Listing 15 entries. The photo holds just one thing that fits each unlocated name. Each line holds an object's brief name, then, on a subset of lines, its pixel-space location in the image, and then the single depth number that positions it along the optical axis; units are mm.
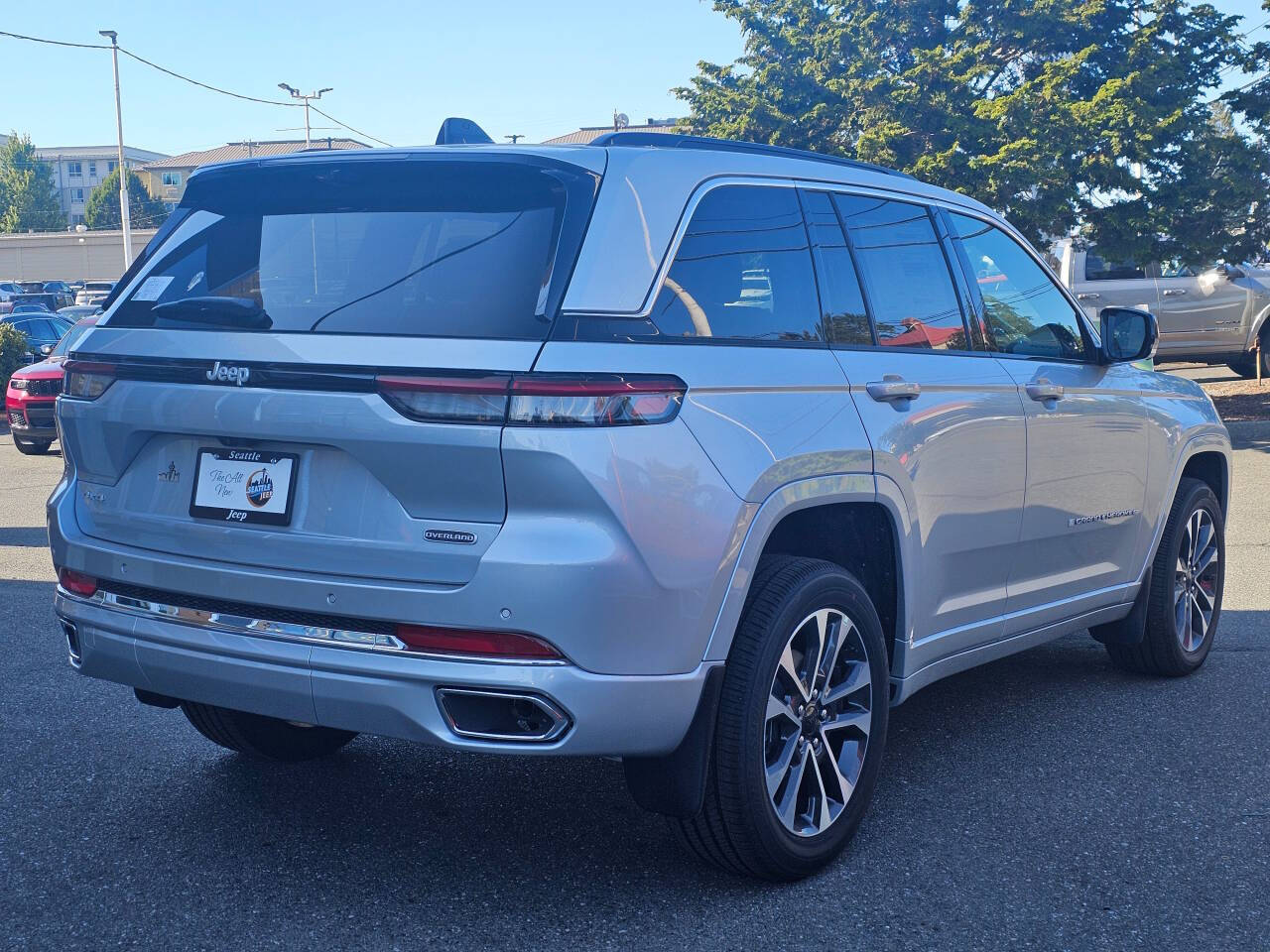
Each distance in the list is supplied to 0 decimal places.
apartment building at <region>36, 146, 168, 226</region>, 158125
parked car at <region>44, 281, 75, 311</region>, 58456
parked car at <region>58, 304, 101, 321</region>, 25688
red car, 14820
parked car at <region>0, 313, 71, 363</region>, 22484
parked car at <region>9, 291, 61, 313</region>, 41656
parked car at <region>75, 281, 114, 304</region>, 57125
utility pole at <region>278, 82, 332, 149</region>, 60953
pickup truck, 19078
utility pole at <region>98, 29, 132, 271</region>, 49906
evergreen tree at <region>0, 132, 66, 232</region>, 113750
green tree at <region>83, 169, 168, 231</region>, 113125
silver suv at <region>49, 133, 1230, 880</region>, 3012
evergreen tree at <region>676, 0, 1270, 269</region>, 15820
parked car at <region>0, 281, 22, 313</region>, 58231
